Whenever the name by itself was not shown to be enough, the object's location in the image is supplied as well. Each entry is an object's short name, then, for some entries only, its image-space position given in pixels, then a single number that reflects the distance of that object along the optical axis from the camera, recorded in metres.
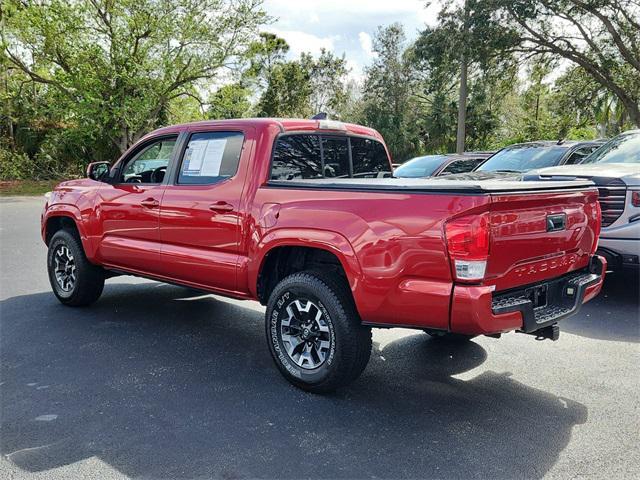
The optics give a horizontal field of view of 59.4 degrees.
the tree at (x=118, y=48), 21.41
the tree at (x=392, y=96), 39.03
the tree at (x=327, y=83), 42.56
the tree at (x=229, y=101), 24.44
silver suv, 5.66
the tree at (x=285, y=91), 37.16
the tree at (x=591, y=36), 19.69
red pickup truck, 3.21
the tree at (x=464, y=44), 20.67
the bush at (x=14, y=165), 24.31
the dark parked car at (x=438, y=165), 11.26
